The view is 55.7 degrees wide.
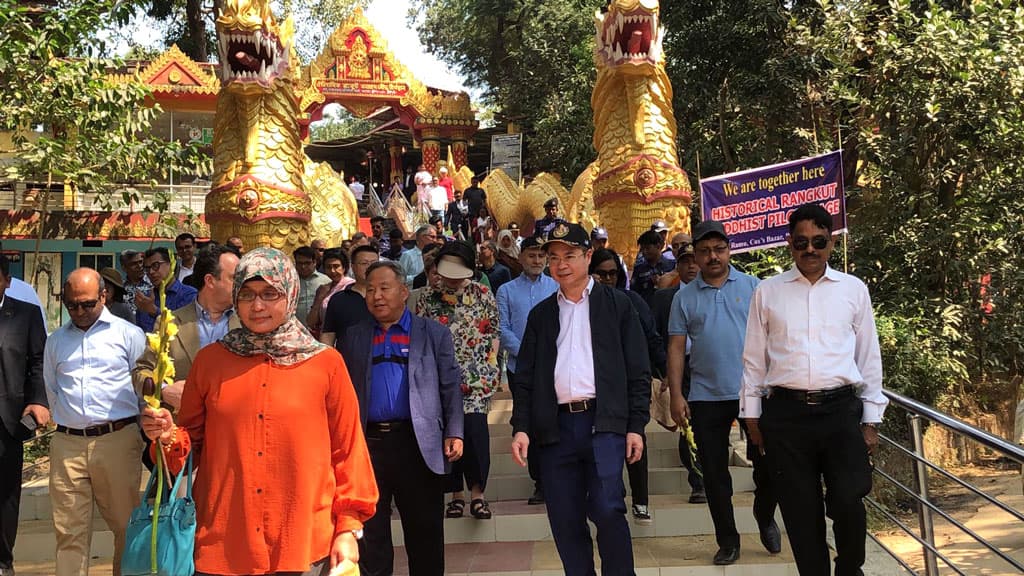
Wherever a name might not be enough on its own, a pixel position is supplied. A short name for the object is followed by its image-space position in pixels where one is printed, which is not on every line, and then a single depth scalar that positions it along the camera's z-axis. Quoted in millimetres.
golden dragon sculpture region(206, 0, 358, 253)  10164
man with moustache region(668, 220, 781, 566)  4898
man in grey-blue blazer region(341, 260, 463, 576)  4070
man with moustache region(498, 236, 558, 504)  6039
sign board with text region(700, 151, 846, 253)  7152
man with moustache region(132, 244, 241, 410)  4102
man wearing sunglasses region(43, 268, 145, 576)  4418
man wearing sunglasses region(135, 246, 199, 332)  6641
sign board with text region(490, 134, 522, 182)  20688
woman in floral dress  5191
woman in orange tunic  2729
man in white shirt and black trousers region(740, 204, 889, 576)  3797
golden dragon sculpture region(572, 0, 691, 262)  10094
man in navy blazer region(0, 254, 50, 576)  4887
